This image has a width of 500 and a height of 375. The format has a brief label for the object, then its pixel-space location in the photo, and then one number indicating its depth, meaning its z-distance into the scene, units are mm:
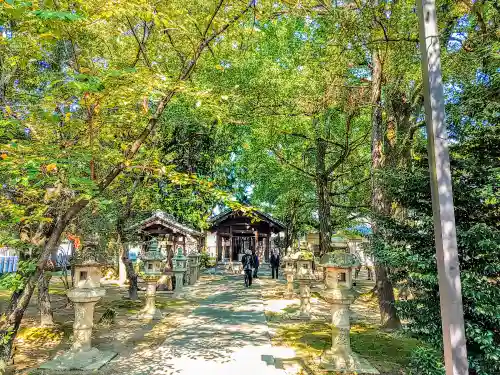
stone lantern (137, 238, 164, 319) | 9953
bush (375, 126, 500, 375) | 4238
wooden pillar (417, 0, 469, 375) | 2887
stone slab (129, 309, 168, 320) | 9812
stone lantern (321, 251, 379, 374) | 5711
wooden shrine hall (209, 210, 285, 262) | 25094
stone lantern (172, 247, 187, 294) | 15148
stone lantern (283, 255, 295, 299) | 14169
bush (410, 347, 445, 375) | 4305
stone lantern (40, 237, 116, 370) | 5984
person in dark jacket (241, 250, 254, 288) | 16609
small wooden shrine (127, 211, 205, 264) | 15820
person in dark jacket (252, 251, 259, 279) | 19648
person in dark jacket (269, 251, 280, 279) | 20453
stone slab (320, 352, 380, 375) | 5543
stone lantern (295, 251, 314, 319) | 9859
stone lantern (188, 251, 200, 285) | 18172
